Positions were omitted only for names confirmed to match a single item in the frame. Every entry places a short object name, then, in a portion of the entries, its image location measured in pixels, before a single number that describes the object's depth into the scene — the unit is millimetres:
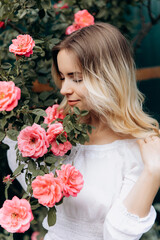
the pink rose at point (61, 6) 2035
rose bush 1269
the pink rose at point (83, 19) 1763
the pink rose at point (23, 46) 1350
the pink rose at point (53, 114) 1537
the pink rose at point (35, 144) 1195
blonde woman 1303
